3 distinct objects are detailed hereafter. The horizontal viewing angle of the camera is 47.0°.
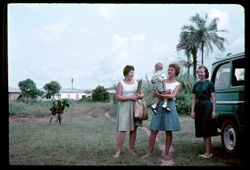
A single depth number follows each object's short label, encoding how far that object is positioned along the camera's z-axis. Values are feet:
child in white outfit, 15.74
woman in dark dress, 15.89
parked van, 15.47
